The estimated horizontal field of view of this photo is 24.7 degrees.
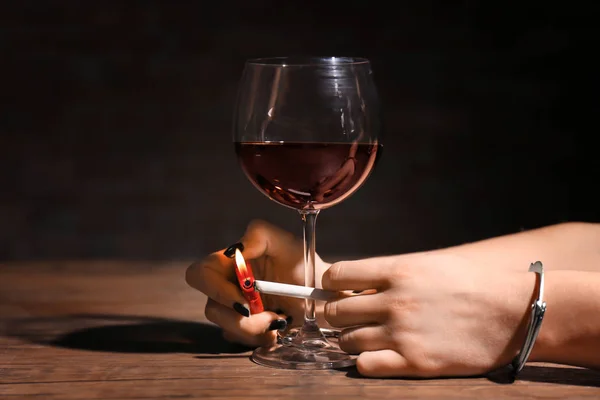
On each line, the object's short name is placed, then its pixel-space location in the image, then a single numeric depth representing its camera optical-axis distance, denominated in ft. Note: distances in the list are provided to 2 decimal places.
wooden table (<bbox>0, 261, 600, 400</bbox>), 2.78
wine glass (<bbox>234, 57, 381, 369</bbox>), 3.01
